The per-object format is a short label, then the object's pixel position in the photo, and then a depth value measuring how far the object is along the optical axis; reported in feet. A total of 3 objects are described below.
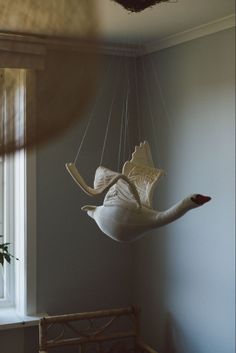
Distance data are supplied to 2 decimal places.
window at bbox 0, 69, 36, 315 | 9.48
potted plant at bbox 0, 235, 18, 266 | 8.85
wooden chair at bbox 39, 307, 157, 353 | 8.79
